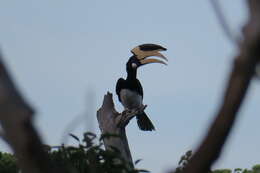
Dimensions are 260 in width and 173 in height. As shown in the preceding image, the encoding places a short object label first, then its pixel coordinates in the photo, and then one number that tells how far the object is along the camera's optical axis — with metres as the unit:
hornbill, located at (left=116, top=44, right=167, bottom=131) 23.84
